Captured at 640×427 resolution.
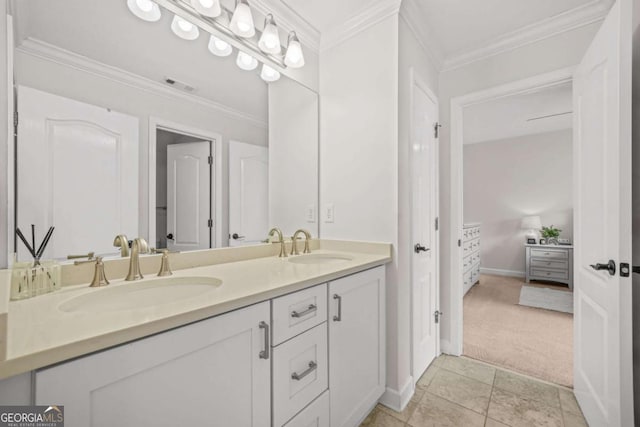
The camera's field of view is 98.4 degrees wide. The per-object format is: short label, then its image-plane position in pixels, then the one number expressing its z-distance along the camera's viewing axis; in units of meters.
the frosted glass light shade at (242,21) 1.38
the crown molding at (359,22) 1.59
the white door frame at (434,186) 1.69
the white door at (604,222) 1.06
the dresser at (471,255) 3.56
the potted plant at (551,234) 4.27
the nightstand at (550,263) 4.01
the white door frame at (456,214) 2.17
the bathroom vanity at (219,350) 0.57
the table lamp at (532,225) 4.49
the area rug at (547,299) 3.16
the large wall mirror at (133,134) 0.90
